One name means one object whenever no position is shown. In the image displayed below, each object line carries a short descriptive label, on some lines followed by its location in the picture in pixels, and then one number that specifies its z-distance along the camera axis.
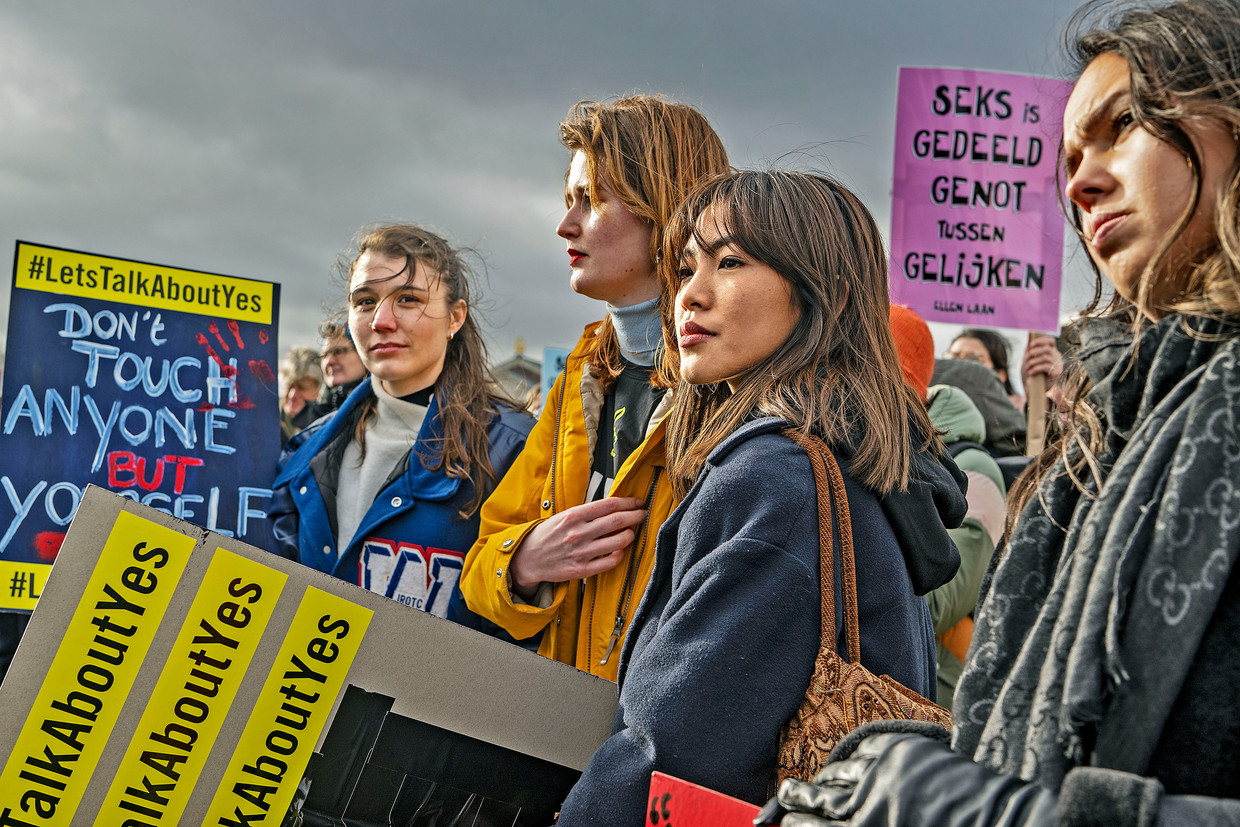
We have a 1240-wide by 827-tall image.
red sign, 1.10
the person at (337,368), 4.93
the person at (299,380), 6.93
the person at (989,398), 4.06
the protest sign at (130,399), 2.92
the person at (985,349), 4.95
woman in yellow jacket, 2.01
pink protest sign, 4.81
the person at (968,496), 2.91
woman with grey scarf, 0.81
